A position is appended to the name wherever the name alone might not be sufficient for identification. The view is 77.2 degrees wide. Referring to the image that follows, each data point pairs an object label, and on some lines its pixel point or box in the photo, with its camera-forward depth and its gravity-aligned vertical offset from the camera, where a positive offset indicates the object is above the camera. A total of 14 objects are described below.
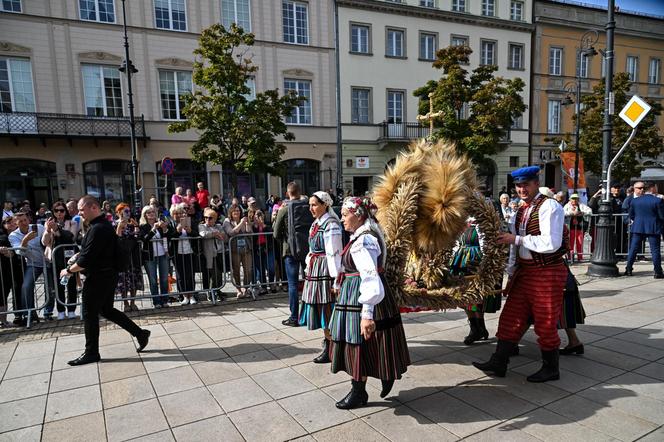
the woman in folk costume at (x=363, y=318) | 3.32 -1.17
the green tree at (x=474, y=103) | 19.80 +3.34
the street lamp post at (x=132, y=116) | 15.24 +2.55
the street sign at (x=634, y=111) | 8.03 +1.11
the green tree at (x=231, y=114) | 14.62 +2.39
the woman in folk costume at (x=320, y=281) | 4.62 -1.15
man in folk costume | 3.79 -1.00
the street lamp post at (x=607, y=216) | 8.54 -0.96
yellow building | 28.31 +7.54
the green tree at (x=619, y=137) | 21.51 +1.68
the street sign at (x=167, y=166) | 15.68 +0.60
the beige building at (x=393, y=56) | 24.14 +7.24
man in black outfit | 4.65 -0.98
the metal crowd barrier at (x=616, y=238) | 10.41 -1.76
